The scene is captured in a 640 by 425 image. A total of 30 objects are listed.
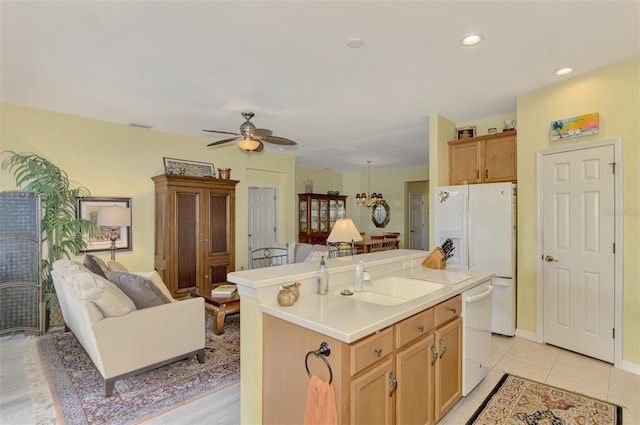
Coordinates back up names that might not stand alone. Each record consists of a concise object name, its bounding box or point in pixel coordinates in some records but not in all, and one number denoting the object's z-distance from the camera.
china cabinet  7.97
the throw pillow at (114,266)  3.61
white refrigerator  3.53
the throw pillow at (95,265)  3.21
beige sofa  2.33
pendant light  7.72
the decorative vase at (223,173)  5.28
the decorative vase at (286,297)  1.77
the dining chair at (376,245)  7.23
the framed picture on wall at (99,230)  4.18
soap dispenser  2.02
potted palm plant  3.69
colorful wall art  2.97
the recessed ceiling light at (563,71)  2.92
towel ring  1.43
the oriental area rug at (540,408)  2.12
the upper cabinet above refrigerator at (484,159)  3.82
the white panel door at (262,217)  6.59
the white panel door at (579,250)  2.92
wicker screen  3.51
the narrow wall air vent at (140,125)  4.46
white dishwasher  2.25
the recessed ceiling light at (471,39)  2.36
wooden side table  3.44
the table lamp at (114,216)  3.95
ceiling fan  3.54
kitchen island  1.48
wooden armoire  4.55
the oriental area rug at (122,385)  2.19
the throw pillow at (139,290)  2.64
